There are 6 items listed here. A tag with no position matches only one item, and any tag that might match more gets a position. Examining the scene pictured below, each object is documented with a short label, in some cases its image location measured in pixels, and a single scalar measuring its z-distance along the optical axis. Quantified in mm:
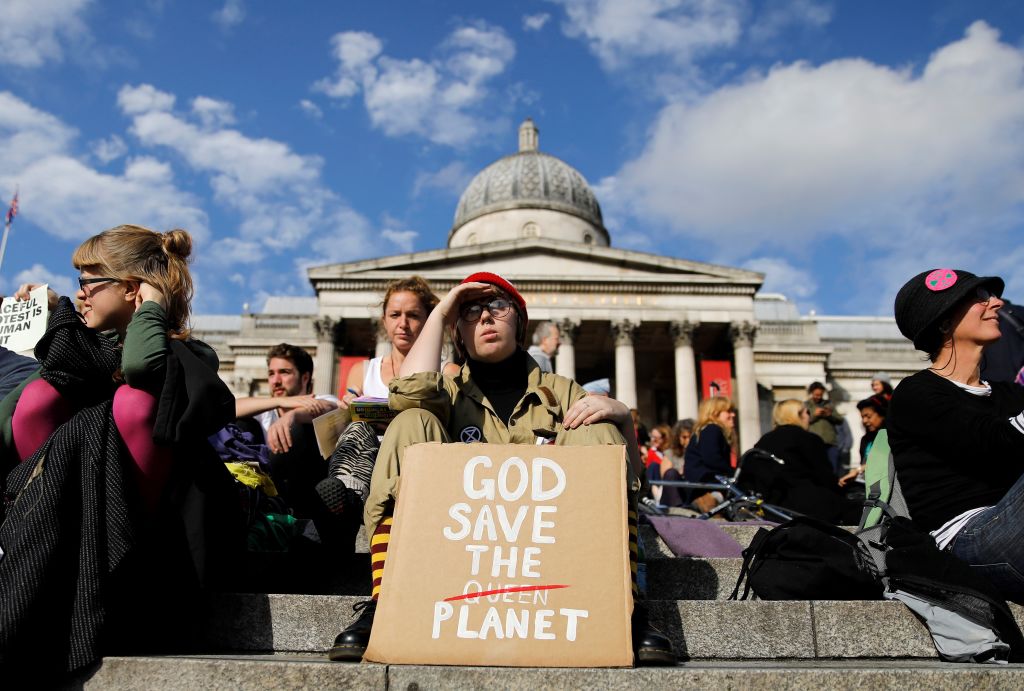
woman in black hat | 2943
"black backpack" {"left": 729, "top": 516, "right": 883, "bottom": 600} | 3234
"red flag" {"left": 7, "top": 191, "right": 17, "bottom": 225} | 19594
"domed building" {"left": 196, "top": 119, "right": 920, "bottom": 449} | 28422
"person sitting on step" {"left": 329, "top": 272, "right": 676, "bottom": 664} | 2811
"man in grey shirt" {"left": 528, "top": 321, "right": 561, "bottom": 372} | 8478
